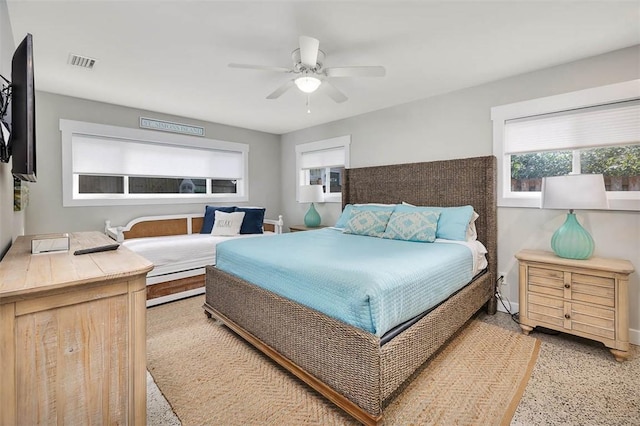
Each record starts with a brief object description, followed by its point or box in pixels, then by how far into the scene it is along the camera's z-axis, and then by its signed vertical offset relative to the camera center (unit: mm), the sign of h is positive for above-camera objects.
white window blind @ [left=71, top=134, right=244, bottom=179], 3658 +760
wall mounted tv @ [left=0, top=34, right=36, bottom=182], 1285 +463
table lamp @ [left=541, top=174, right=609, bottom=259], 2201 +67
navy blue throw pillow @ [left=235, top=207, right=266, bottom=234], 4383 -154
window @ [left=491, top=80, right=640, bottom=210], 2396 +641
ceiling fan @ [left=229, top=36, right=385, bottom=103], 1990 +1103
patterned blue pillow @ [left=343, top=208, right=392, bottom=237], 3229 -137
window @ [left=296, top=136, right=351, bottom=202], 4617 +809
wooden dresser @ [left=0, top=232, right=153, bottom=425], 988 -497
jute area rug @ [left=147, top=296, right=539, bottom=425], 1600 -1124
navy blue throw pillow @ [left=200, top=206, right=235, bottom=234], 4422 -78
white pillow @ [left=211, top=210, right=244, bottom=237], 4242 -193
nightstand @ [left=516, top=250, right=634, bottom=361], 2100 -683
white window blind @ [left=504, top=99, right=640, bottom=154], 2383 +750
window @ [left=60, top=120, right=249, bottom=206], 3592 +642
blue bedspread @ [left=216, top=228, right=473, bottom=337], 1573 -410
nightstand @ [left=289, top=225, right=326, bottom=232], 4558 -272
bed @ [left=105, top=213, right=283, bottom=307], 3281 -483
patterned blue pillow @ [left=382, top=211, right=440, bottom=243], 2852 -161
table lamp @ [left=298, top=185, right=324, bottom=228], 4516 +204
